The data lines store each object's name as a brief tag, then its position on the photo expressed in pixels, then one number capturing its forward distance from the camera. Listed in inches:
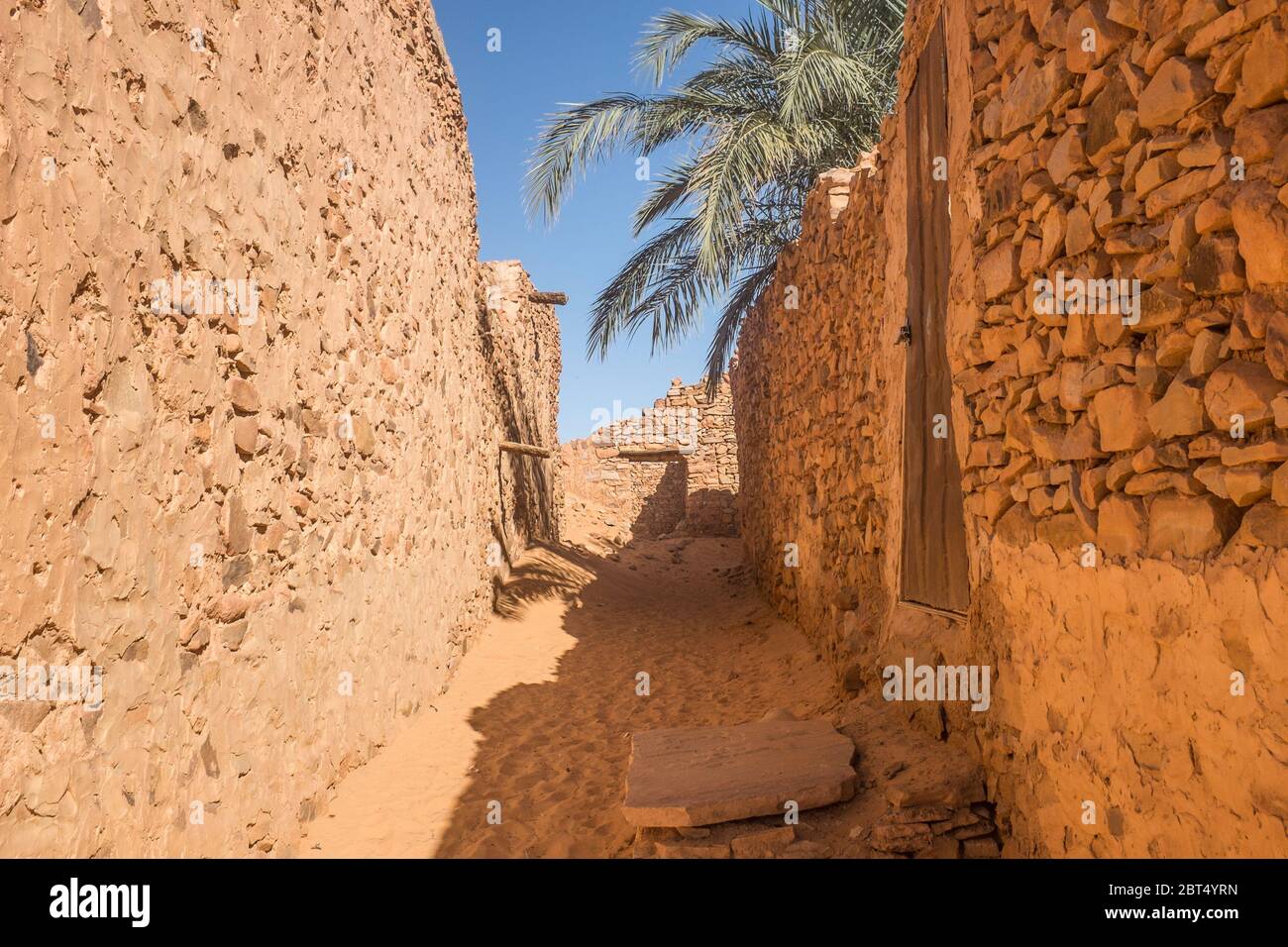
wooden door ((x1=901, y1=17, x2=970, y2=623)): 123.3
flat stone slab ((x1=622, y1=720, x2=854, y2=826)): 109.0
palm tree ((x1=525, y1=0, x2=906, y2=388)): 279.3
